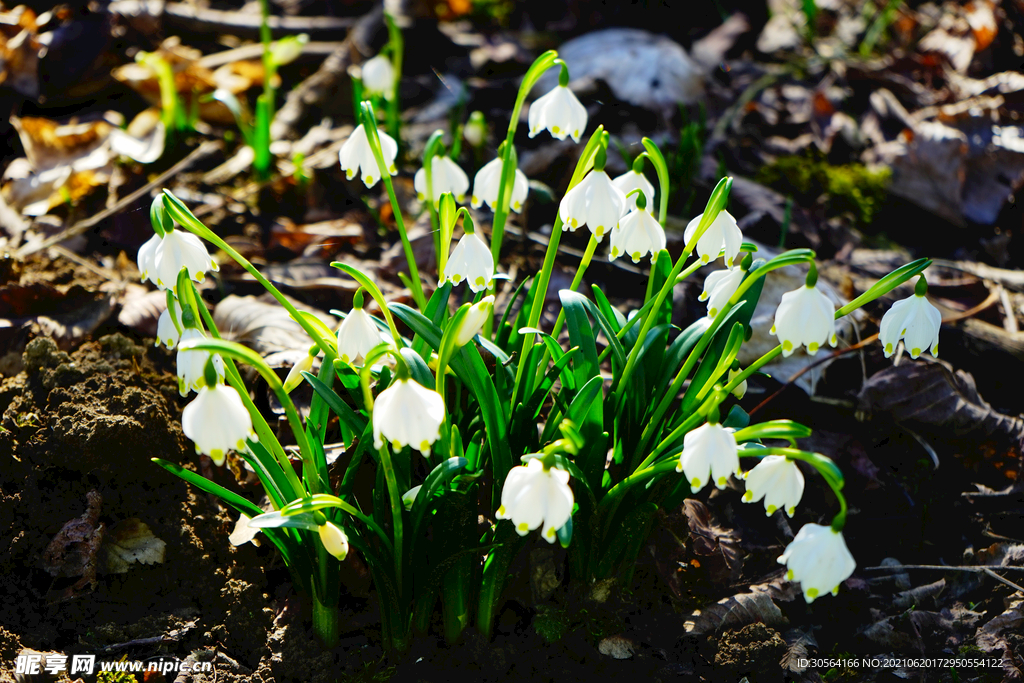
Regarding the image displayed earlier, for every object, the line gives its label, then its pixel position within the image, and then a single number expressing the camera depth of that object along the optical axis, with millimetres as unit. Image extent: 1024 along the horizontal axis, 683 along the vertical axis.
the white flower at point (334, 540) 933
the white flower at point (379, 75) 1385
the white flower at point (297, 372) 959
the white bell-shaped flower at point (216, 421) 895
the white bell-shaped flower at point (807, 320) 927
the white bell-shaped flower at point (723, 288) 966
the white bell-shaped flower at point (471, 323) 932
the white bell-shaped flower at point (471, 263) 963
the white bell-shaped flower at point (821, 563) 916
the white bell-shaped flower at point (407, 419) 905
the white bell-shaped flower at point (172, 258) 942
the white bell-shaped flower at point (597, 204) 952
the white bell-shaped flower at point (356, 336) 943
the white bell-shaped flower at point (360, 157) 997
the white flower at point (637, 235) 959
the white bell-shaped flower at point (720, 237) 960
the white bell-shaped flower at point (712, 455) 916
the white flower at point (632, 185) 986
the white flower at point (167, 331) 956
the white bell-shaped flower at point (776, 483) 924
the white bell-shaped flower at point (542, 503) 912
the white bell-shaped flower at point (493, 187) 1015
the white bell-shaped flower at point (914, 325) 940
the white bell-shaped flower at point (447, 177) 1031
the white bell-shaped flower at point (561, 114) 992
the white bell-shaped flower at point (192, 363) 928
